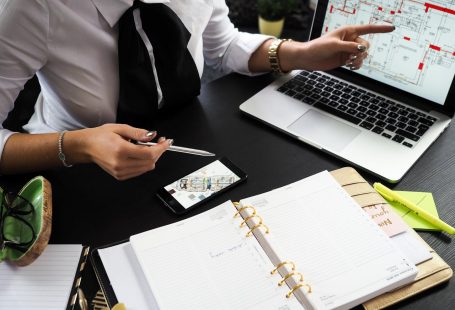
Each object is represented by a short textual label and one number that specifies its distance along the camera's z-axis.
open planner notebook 0.64
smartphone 0.80
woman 0.80
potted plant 2.27
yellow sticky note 0.77
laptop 0.88
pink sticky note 0.74
